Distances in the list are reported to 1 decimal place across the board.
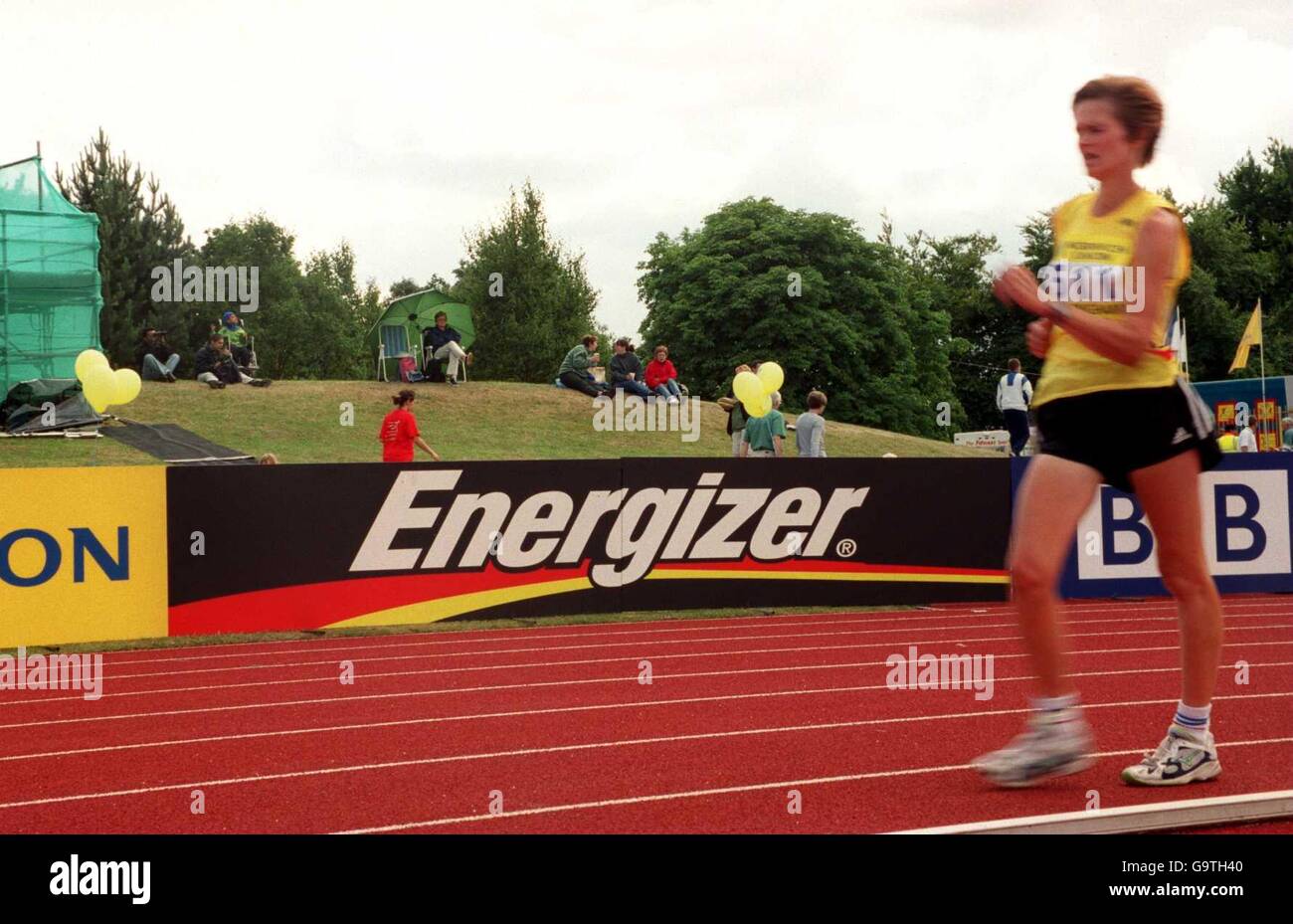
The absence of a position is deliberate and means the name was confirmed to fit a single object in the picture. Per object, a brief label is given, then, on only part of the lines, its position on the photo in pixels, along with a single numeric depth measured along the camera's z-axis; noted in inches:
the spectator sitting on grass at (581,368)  1101.7
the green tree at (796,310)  2154.3
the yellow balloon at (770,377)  724.0
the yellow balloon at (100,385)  776.3
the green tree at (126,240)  2269.9
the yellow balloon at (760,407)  712.4
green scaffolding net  920.9
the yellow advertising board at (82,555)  441.7
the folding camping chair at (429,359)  1139.3
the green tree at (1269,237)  2417.6
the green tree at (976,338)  2721.5
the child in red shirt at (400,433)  612.1
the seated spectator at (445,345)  1108.5
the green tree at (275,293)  2874.0
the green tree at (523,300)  1831.9
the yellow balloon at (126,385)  781.9
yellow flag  1061.8
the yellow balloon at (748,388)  719.7
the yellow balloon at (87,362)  781.9
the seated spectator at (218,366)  1092.2
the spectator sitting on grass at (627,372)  1005.8
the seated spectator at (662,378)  994.1
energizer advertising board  482.3
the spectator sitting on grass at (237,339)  1087.6
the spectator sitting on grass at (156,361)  1060.5
